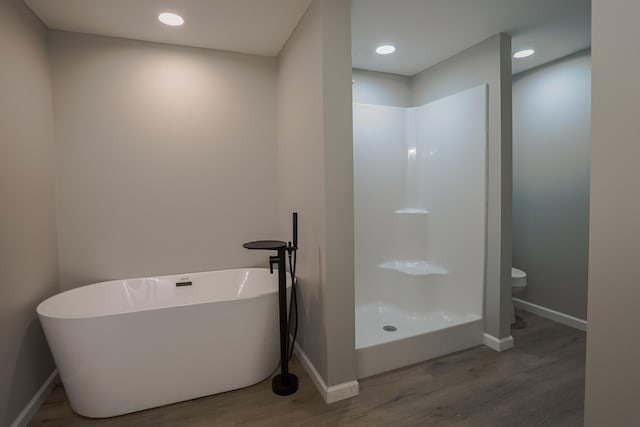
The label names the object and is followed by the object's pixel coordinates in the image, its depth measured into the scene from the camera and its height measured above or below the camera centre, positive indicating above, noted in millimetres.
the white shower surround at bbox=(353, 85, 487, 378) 2729 -284
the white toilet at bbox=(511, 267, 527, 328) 3172 -901
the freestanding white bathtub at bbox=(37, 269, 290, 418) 1833 -927
